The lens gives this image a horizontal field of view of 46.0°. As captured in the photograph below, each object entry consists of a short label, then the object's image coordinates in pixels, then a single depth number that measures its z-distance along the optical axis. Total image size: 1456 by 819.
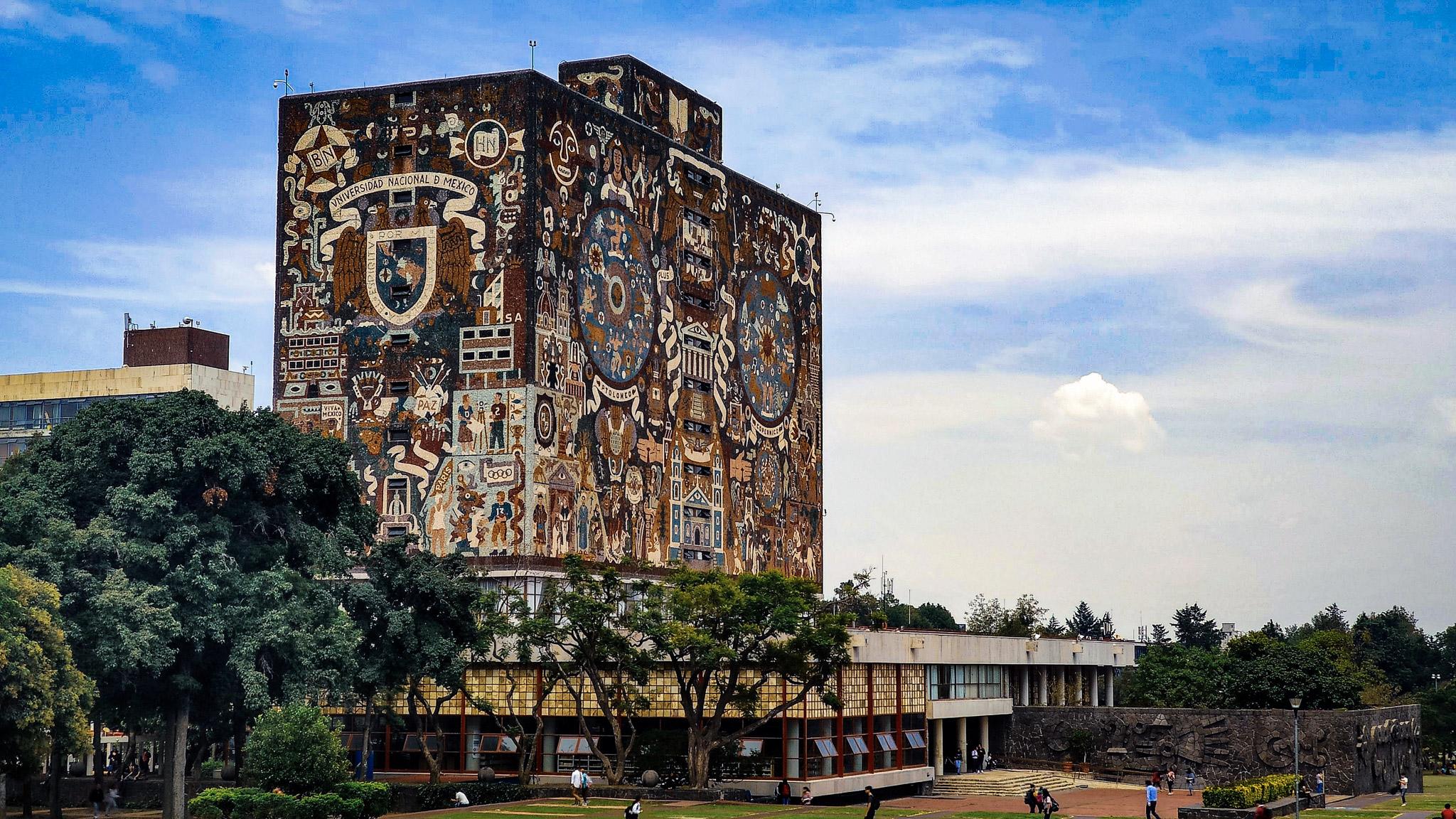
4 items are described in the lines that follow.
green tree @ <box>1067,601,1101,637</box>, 180.25
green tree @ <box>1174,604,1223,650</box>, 170.38
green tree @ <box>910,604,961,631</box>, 165.38
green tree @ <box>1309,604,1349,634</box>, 173.75
